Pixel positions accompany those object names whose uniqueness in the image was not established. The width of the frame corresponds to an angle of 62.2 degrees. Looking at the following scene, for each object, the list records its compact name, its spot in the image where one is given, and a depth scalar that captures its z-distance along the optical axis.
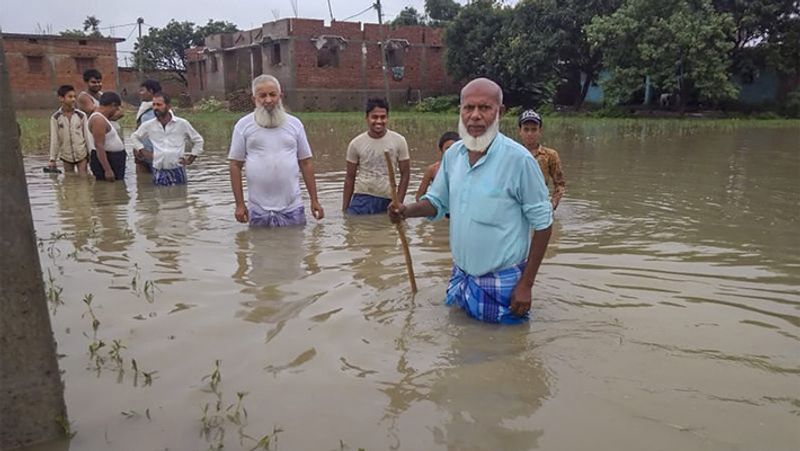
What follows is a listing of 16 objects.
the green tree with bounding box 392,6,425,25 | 49.38
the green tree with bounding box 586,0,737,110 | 24.19
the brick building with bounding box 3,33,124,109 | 32.62
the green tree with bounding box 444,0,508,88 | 33.28
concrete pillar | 2.24
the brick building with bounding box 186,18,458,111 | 33.09
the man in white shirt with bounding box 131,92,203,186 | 7.80
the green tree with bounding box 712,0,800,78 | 25.06
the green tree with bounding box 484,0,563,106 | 30.31
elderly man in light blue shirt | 3.31
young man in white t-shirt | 6.41
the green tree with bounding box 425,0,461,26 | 47.19
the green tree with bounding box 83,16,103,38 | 53.75
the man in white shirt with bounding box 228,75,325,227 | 5.59
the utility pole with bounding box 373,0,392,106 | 29.66
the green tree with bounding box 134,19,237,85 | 52.09
